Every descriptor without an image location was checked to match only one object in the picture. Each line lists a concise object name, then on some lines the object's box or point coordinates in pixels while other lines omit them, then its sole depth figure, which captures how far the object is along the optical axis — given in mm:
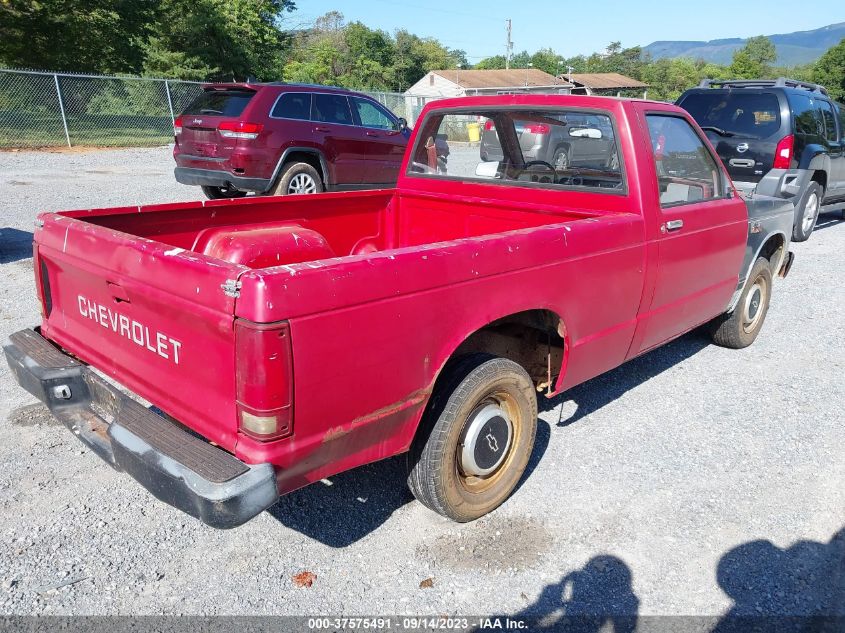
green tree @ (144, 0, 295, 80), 29938
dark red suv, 8859
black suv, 8594
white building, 61300
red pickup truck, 2137
